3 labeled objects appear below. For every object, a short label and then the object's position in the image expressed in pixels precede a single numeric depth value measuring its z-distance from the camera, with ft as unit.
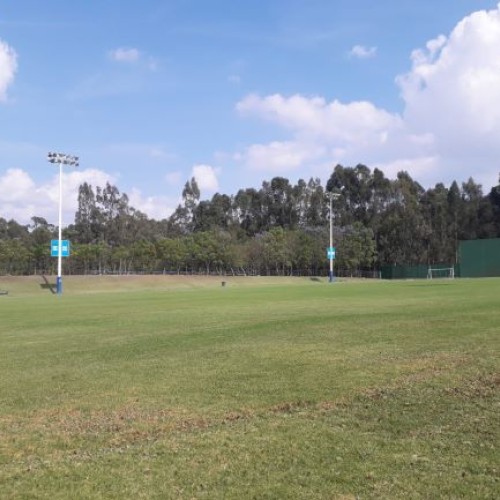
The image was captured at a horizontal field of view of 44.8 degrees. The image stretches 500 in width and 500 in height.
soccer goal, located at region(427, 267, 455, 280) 360.77
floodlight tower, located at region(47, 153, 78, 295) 226.38
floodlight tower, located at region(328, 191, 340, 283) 311.27
